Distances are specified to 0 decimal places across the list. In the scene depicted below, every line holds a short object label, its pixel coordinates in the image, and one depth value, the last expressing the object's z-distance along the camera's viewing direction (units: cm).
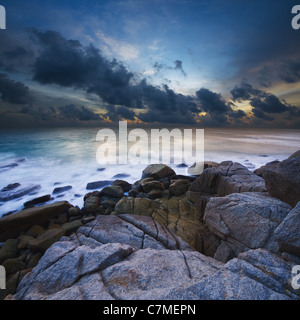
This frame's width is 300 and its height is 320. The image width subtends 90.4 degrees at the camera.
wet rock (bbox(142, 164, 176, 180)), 1031
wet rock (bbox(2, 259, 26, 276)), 459
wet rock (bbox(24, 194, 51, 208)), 879
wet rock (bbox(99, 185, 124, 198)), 847
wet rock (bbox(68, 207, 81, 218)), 716
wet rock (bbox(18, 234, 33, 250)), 539
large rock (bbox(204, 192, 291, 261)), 343
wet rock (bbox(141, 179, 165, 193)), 857
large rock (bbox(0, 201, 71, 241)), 608
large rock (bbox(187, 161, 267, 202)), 597
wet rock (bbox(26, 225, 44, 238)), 604
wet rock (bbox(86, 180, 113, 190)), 1140
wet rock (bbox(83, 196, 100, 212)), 741
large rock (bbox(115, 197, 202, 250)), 566
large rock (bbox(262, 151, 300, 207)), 387
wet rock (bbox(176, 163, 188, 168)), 1642
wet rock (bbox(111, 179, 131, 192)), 1008
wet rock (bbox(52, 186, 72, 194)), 1082
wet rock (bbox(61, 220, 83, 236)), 576
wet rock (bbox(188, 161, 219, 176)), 1175
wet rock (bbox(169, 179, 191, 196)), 828
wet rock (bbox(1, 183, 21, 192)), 1127
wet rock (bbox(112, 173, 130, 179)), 1394
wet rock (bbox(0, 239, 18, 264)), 506
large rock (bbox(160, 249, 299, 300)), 213
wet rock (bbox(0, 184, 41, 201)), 988
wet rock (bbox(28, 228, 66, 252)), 504
